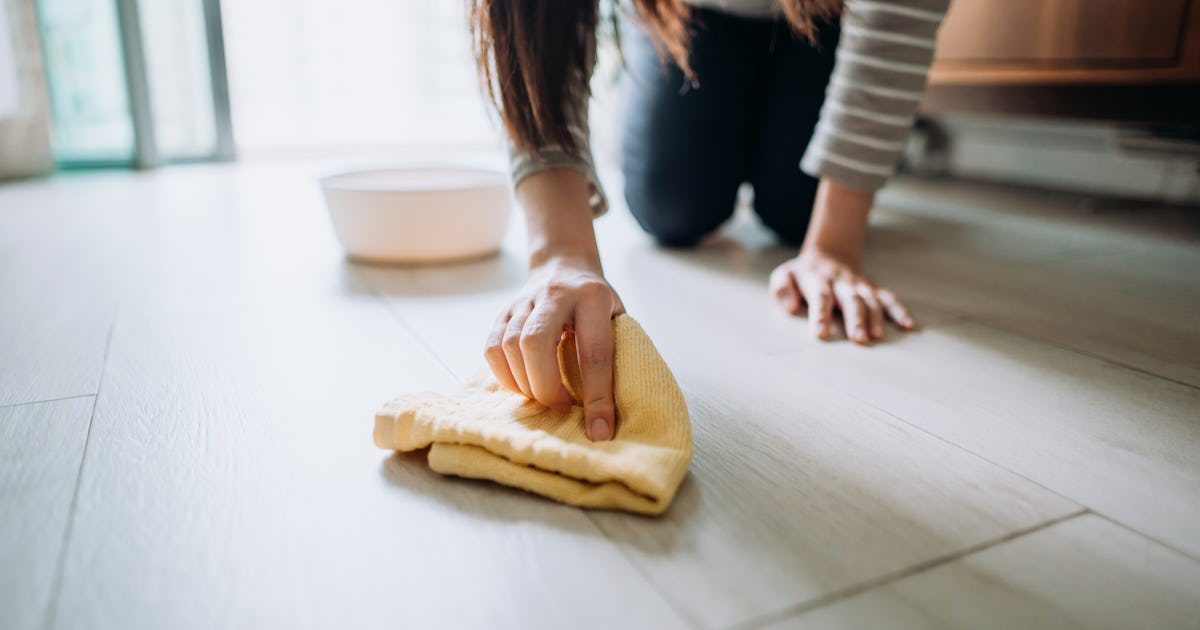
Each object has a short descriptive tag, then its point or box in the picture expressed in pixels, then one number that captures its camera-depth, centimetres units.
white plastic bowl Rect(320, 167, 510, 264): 105
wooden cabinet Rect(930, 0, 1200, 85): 128
